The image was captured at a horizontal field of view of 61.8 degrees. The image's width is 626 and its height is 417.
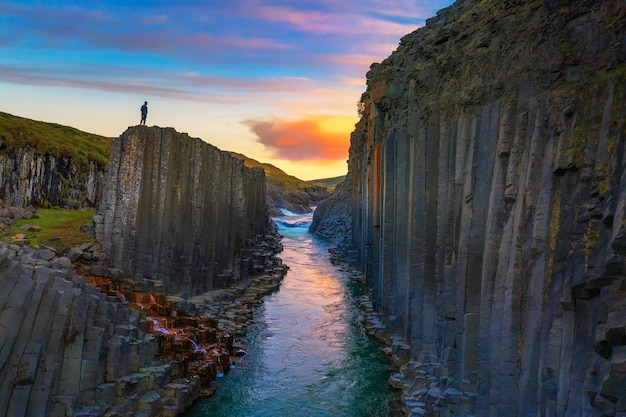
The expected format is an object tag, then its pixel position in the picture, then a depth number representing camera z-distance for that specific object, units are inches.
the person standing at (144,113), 1093.0
